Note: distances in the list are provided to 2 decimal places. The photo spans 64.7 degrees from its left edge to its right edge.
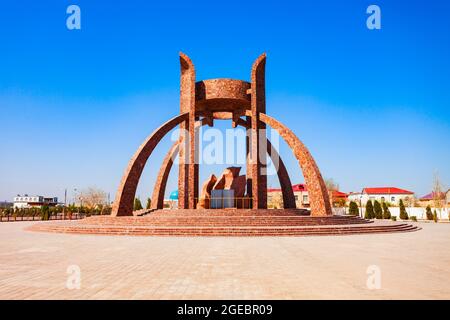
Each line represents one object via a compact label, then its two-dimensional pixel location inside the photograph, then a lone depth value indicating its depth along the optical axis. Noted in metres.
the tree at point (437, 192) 46.21
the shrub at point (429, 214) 35.78
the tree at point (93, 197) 74.64
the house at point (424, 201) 68.55
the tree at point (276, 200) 72.04
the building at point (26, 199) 122.50
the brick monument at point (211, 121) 19.69
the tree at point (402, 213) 35.78
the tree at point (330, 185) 72.44
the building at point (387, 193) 82.81
